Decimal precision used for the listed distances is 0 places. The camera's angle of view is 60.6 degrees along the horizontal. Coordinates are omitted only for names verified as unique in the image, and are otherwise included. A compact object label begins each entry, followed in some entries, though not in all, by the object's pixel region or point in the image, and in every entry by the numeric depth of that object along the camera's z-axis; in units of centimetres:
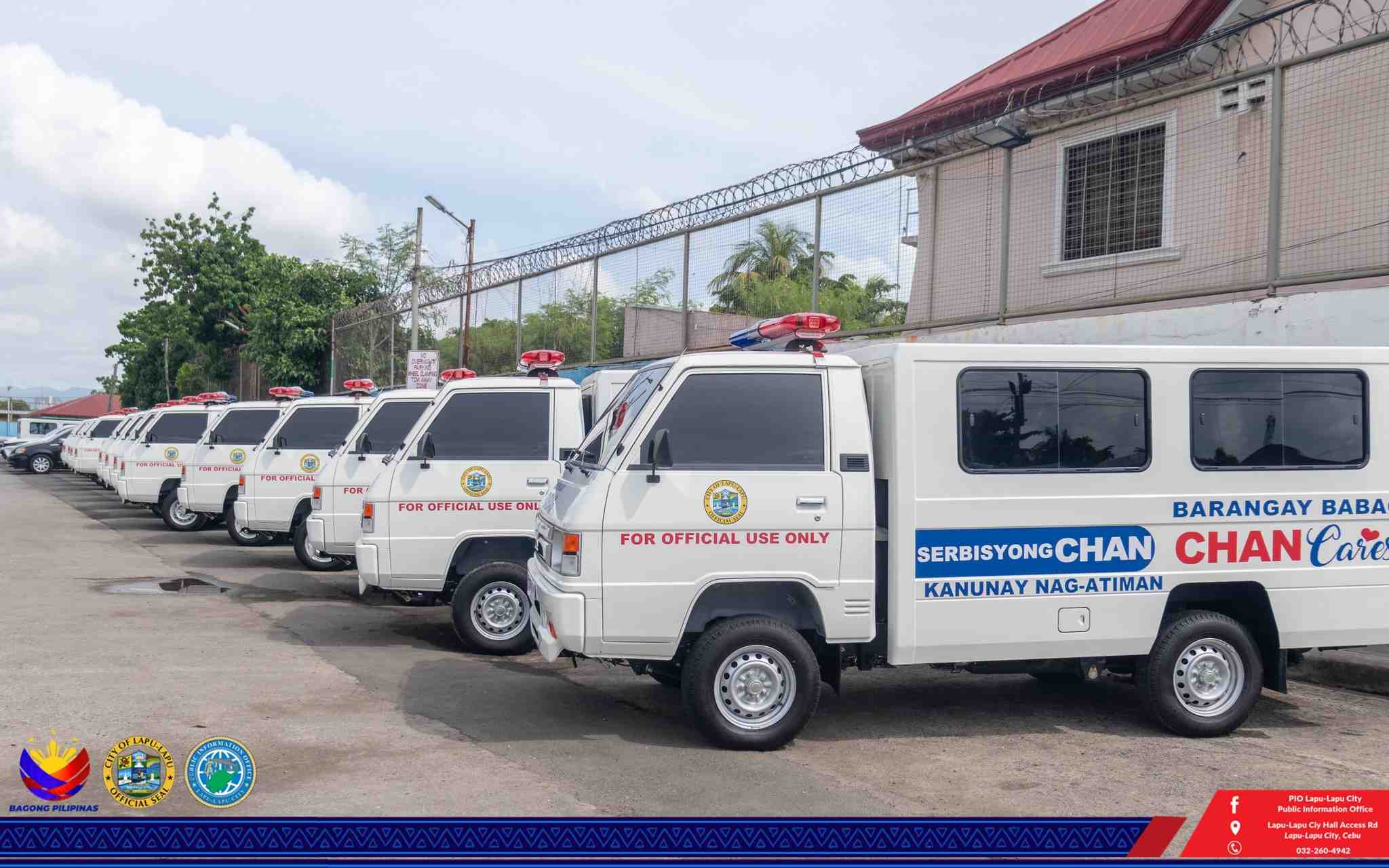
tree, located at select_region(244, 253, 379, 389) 3325
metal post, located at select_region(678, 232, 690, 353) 1578
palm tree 1364
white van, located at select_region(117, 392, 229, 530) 1986
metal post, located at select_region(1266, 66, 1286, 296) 930
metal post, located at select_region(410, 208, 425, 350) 2462
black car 4109
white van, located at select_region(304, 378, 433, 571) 1146
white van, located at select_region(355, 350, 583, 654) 921
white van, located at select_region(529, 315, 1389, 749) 631
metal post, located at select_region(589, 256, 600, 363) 1822
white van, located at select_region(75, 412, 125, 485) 3120
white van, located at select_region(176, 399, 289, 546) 1766
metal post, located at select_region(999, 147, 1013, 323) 1139
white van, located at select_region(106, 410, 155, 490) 2205
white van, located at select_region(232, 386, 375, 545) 1462
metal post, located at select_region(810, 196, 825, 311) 1334
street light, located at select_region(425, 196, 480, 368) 2203
